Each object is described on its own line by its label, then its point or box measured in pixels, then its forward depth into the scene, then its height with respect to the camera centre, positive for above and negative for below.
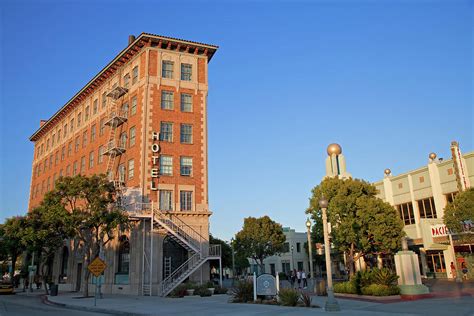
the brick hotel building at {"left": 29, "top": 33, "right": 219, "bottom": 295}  35.00 +10.39
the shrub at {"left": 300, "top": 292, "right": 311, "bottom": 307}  19.20 -1.51
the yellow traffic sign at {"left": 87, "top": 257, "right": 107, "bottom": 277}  24.72 +0.39
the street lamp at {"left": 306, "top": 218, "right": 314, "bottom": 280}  31.87 +3.16
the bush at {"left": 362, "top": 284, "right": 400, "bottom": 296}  22.22 -1.36
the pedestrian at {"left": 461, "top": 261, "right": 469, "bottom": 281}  39.11 -0.96
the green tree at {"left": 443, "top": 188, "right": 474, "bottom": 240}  35.03 +3.98
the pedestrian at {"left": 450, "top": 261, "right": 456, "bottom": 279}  42.09 -0.85
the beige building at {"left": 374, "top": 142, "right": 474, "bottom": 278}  41.59 +6.61
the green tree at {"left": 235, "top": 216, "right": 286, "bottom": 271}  60.81 +4.23
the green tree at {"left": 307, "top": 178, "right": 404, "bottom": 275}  33.94 +3.72
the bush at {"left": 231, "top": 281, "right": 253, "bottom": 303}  22.81 -1.31
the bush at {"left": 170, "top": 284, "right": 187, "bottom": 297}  30.23 -1.46
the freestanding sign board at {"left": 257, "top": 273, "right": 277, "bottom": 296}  21.42 -0.88
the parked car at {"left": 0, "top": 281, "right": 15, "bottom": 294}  43.62 -1.16
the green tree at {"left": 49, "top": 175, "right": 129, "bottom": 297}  31.41 +5.22
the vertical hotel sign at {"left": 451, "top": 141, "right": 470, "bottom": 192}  40.78 +8.92
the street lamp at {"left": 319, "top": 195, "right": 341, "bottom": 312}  16.73 -0.56
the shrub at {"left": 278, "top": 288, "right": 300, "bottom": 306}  19.58 -1.38
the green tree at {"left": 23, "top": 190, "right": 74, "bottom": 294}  31.52 +3.87
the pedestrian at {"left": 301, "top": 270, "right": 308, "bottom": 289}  38.54 -0.85
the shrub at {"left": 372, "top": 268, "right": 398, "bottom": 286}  22.97 -0.71
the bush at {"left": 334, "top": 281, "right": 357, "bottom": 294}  24.59 -1.33
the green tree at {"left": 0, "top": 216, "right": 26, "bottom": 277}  33.26 +3.67
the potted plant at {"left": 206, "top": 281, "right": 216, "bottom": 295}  32.22 -1.27
